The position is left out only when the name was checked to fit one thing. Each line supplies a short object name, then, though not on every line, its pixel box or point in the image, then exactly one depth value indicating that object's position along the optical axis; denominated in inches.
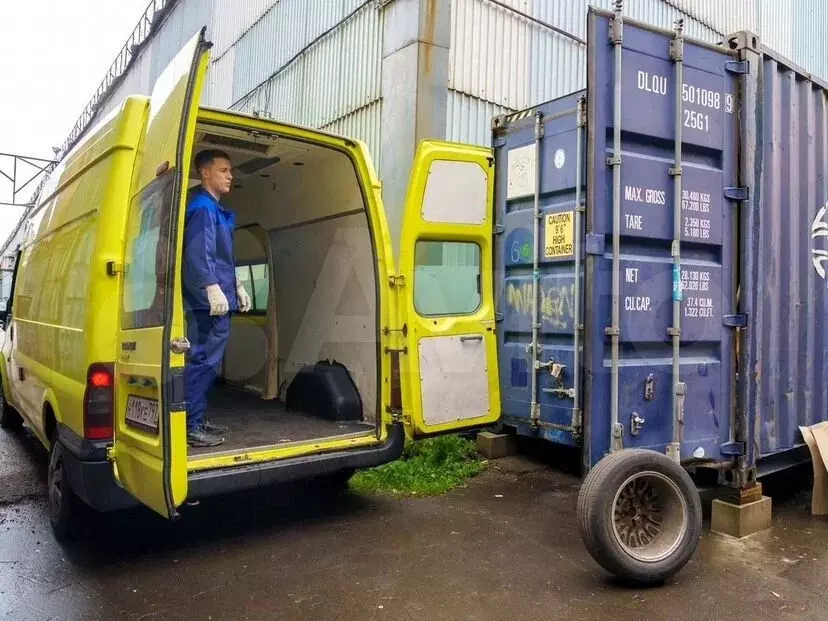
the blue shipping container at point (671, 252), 154.5
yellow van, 127.6
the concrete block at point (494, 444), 235.3
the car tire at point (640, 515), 131.6
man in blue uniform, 158.1
